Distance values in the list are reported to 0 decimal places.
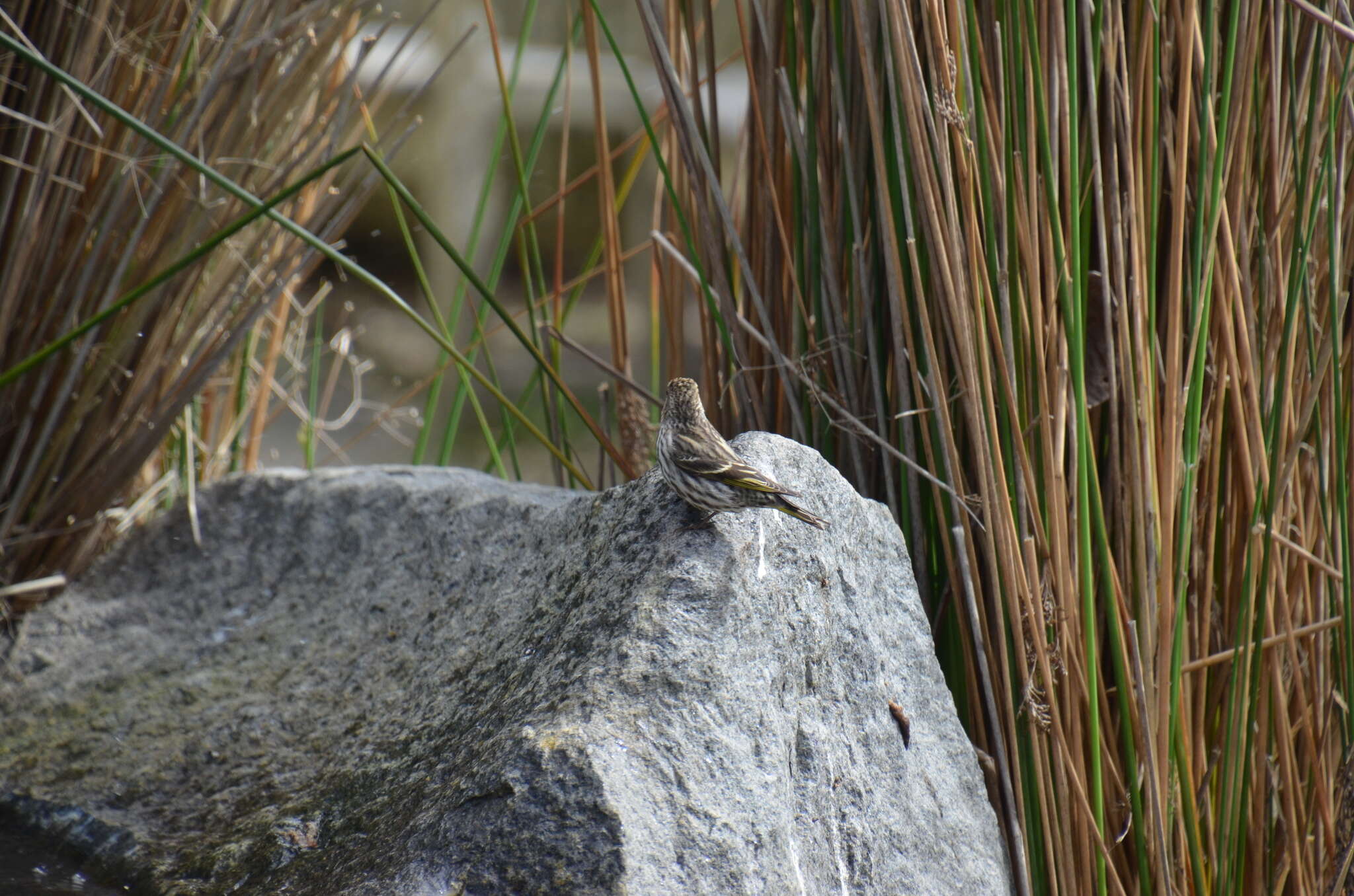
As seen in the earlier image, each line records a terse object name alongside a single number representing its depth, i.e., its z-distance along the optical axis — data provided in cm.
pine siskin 880
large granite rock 872
